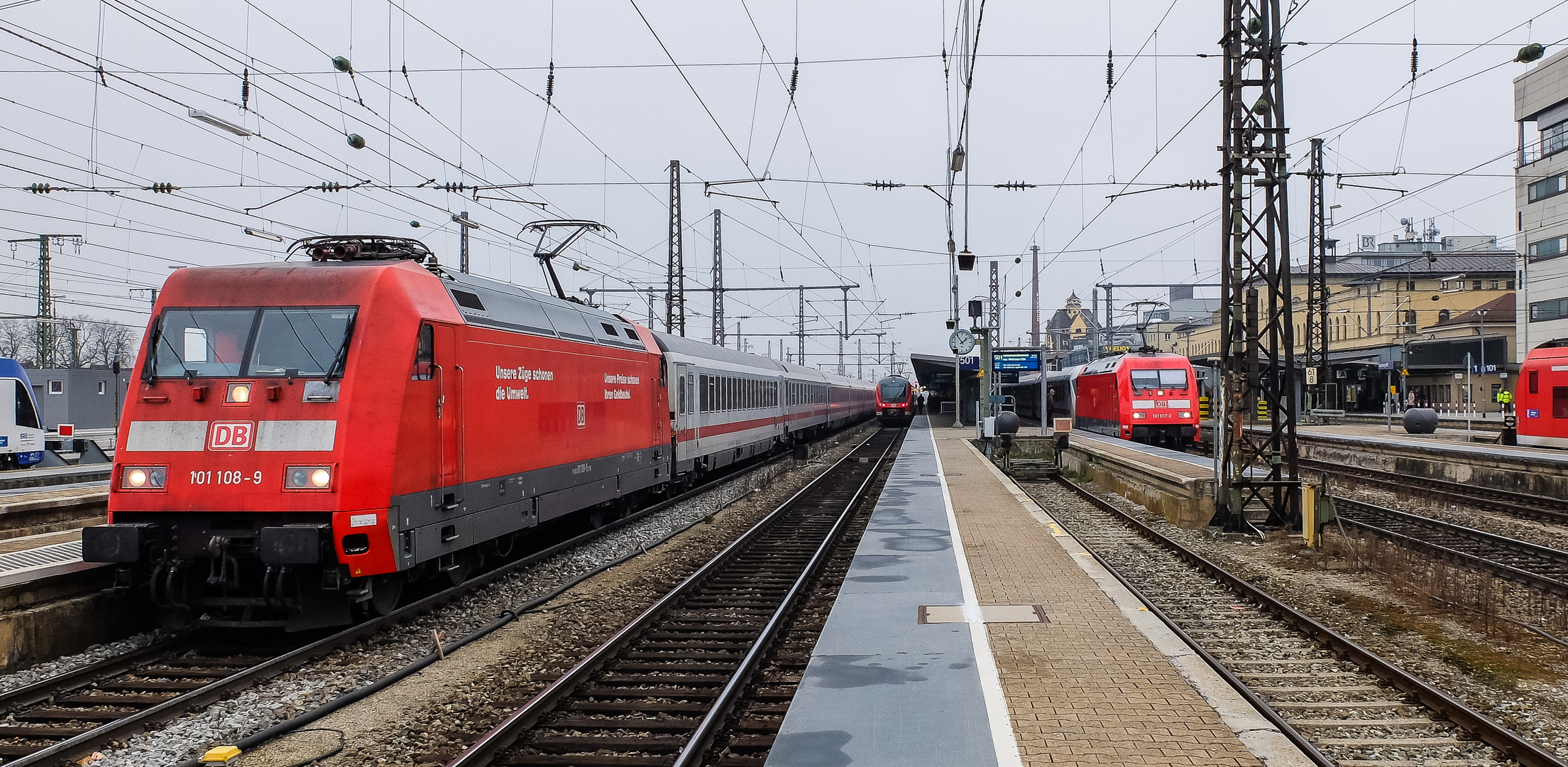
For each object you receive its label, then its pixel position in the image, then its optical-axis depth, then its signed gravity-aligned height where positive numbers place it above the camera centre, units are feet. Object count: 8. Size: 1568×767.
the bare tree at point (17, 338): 224.53 +15.22
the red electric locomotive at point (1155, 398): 97.40 -0.03
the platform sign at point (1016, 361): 112.98 +4.52
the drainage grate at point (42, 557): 29.01 -5.05
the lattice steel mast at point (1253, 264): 47.34 +6.90
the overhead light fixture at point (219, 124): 38.61 +11.59
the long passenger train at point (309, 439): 26.27 -1.13
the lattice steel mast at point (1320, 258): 115.85 +18.04
